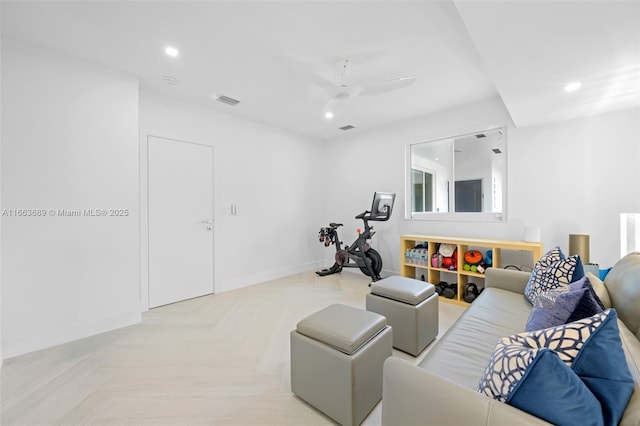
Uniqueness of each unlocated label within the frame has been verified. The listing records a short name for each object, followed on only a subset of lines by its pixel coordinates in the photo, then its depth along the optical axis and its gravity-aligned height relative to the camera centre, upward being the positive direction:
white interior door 3.34 -0.11
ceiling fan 2.38 +1.16
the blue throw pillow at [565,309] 1.16 -0.45
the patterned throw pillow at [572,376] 0.75 -0.49
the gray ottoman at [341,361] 1.48 -0.89
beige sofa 0.83 -0.68
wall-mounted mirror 3.70 +0.52
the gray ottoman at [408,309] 2.20 -0.85
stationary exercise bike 4.19 -0.60
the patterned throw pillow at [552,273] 1.91 -0.46
